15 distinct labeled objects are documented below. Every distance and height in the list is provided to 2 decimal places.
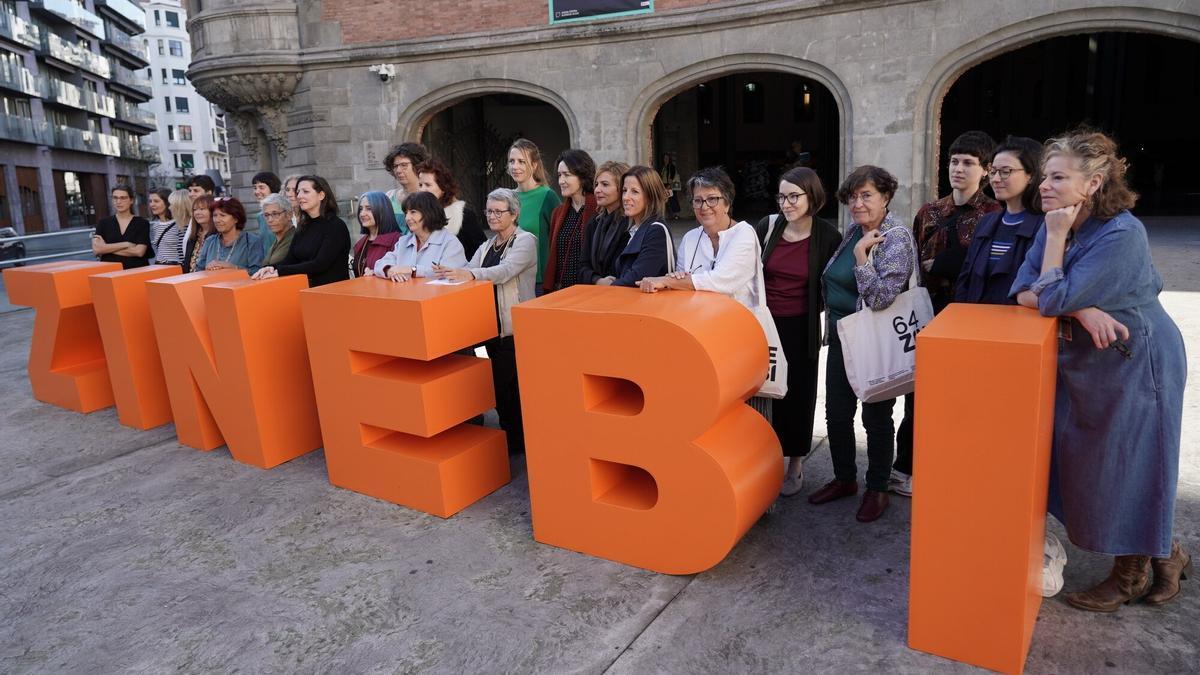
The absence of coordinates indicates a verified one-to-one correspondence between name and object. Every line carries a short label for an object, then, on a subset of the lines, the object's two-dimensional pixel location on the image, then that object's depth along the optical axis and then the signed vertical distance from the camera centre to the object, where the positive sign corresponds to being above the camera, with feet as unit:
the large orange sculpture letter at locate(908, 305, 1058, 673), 7.94 -3.12
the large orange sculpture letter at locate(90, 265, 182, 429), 17.83 -2.64
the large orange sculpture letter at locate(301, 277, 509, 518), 12.72 -2.92
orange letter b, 10.04 -3.03
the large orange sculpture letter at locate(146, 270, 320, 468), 15.11 -2.72
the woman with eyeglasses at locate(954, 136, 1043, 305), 10.53 -0.53
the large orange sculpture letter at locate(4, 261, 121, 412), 19.57 -2.71
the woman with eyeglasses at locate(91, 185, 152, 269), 22.99 -0.10
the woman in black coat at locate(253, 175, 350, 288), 16.67 -0.38
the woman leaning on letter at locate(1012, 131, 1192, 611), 8.41 -1.90
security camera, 44.88 +8.56
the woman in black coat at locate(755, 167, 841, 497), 12.19 -1.39
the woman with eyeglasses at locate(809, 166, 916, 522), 10.96 -1.39
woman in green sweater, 16.47 +0.28
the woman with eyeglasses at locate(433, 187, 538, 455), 14.16 -1.00
